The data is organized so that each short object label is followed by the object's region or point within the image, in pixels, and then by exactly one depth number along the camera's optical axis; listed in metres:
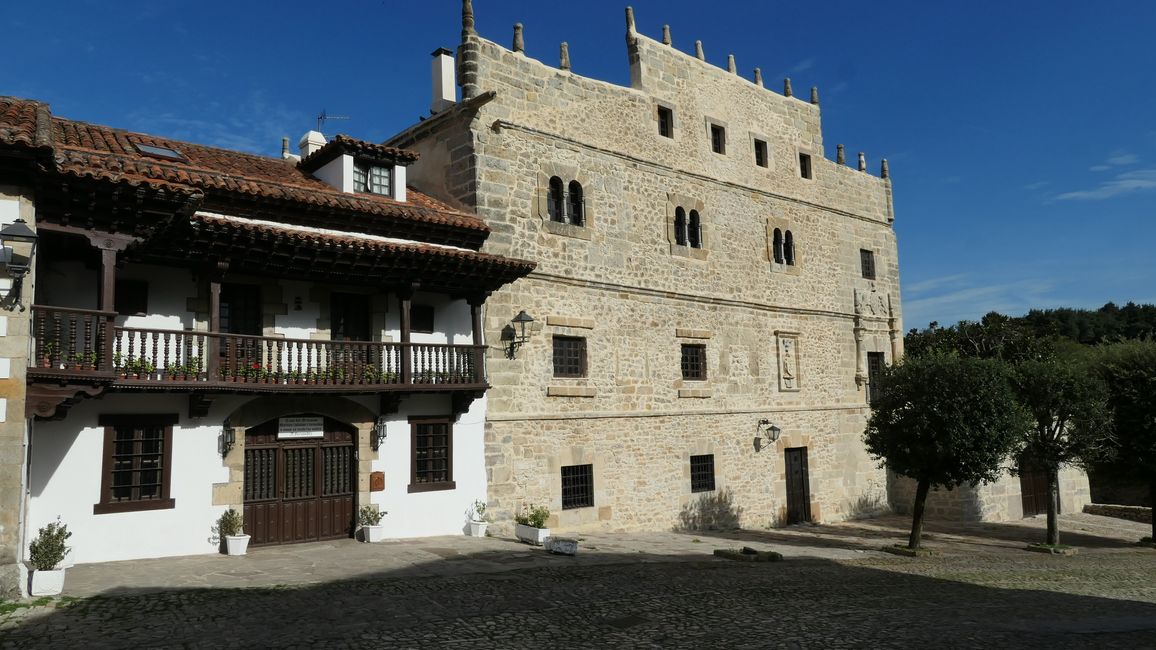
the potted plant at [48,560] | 9.54
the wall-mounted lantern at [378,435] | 14.72
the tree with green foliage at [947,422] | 17.42
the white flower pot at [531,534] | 15.17
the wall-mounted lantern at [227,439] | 13.06
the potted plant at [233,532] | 12.64
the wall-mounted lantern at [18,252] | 9.25
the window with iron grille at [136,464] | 12.04
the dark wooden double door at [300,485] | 13.55
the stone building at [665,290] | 17.11
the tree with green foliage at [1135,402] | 20.45
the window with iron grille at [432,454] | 15.31
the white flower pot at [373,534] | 14.24
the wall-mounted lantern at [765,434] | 21.75
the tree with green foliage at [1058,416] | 19.50
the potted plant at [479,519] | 15.60
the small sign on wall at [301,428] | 13.82
